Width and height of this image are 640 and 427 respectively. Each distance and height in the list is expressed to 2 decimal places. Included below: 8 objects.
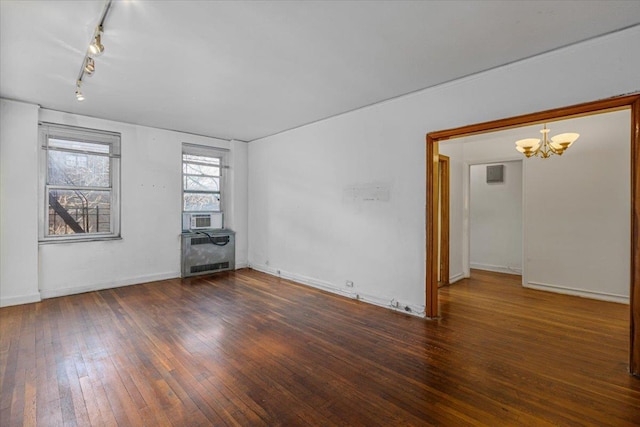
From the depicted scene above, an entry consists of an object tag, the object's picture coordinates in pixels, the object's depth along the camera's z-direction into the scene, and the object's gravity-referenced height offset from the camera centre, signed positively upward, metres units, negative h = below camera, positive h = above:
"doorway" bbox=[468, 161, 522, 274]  5.75 -0.14
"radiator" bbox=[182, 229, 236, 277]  5.35 -0.73
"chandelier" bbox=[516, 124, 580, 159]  3.72 +0.94
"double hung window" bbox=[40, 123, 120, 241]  4.20 +0.48
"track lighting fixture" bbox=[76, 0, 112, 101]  2.06 +1.42
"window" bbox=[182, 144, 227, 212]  5.56 +0.72
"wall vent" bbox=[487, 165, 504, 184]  5.95 +0.83
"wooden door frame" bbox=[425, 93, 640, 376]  2.20 +0.33
